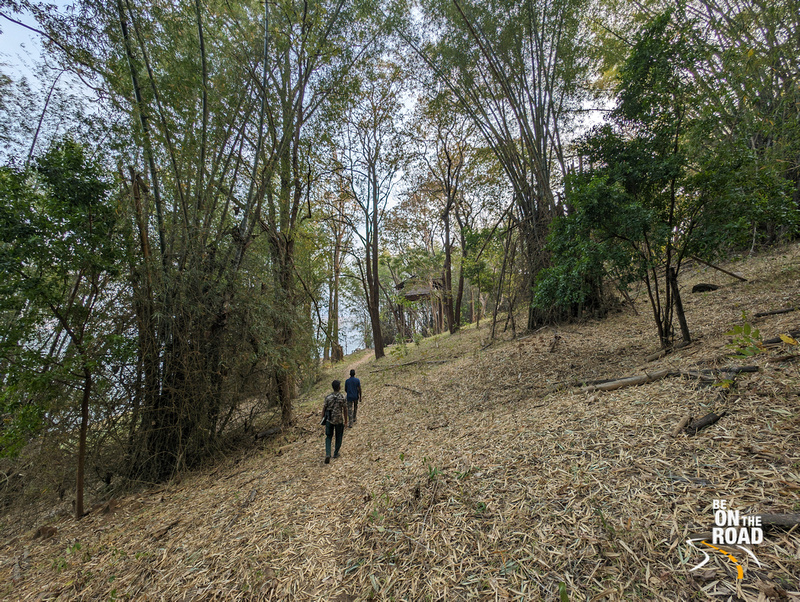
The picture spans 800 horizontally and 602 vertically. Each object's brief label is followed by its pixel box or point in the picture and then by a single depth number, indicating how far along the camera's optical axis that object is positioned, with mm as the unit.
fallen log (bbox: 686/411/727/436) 2066
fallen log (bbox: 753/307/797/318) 3668
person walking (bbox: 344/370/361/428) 5273
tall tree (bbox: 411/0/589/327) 6219
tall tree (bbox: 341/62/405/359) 10531
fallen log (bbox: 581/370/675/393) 3070
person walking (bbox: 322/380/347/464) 3962
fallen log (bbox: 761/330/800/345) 2733
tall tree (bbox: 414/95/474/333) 10805
